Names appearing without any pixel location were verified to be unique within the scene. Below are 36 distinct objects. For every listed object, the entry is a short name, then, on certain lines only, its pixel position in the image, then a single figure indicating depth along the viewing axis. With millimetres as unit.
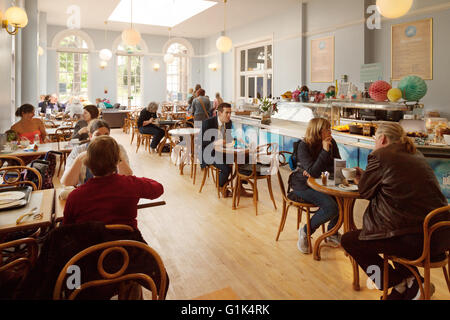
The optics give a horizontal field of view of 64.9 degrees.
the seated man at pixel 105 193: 1944
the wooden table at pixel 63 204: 2251
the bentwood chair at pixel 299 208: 3373
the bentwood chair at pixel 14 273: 1807
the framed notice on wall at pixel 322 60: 8742
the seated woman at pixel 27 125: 5273
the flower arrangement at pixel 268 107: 7622
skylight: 11250
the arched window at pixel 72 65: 14109
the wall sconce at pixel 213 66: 14680
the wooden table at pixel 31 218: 2023
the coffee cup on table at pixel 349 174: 2910
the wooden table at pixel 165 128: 8660
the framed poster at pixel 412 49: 6573
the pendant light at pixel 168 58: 13594
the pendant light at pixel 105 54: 12127
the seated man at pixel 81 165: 2754
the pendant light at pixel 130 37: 7371
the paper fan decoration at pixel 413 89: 4723
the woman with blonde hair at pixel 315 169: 3291
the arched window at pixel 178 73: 16297
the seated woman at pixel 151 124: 8805
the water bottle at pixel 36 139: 5025
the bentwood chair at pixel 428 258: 2102
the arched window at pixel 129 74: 15211
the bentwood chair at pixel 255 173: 4602
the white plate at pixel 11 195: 2426
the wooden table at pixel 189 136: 6609
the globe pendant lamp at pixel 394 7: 4168
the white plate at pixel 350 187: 2832
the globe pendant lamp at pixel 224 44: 8477
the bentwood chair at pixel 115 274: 1496
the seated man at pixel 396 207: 2211
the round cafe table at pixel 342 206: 2764
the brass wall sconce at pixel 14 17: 5020
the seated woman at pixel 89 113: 4949
